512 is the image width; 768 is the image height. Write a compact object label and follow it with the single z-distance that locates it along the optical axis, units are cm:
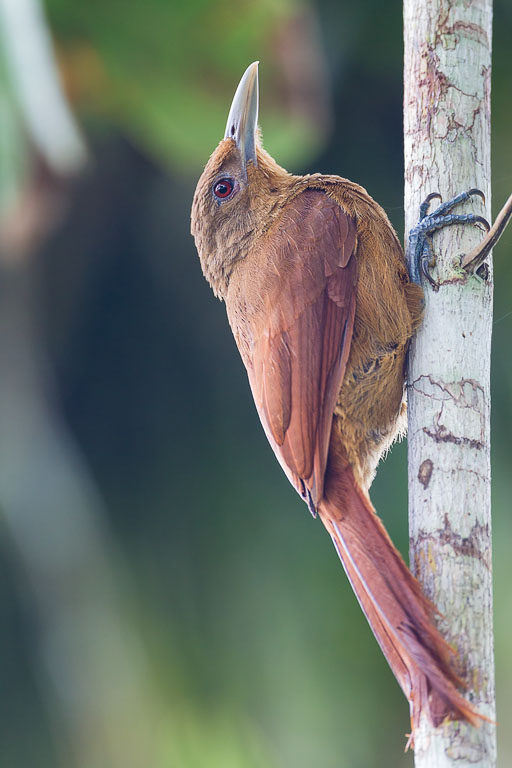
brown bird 529
